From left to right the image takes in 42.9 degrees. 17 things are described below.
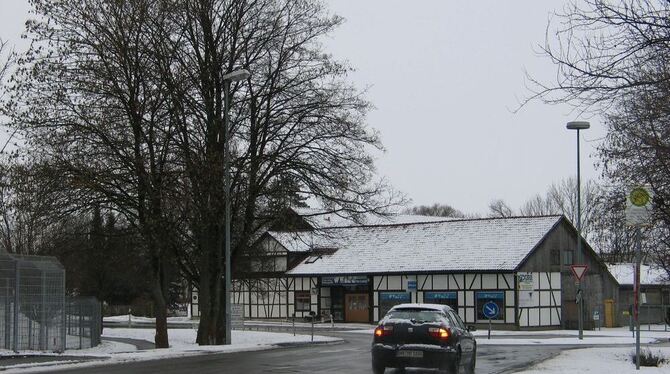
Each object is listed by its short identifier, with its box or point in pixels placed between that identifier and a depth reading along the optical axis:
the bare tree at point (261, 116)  30.55
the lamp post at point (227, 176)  26.97
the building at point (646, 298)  61.28
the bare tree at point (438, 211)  125.44
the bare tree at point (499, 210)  114.41
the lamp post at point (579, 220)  34.98
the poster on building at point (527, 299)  49.94
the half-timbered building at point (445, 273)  50.88
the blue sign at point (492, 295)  50.66
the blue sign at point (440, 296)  52.47
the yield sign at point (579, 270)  35.25
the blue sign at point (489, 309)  36.59
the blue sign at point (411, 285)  53.38
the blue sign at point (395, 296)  54.88
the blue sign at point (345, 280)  57.16
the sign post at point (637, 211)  16.89
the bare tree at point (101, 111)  27.38
